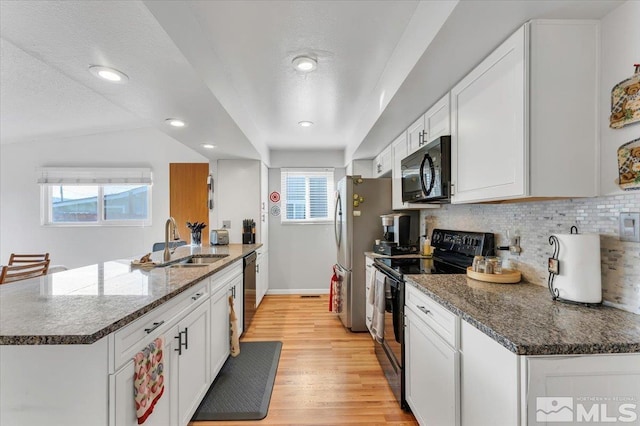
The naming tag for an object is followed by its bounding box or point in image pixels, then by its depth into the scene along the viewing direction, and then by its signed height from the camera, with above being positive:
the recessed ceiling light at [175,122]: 2.43 +0.79
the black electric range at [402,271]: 1.89 -0.41
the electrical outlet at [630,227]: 1.08 -0.05
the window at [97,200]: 4.75 +0.21
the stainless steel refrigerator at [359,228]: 3.19 -0.17
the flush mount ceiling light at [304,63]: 1.99 +1.07
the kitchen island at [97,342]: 0.93 -0.49
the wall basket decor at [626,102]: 1.07 +0.44
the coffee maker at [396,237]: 2.74 -0.25
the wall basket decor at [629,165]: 1.06 +0.19
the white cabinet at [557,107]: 1.21 +0.46
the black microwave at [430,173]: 1.86 +0.29
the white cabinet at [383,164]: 3.35 +0.64
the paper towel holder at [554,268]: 1.23 -0.24
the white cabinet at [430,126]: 1.91 +0.67
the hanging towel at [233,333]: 2.45 -1.05
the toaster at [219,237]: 3.80 -0.33
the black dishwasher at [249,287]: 3.10 -0.87
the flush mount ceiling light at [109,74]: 1.59 +0.80
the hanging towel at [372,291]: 2.42 -0.69
